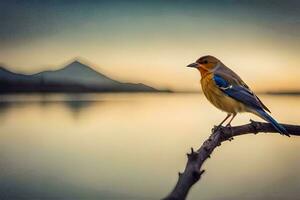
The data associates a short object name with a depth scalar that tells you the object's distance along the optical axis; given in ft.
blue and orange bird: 3.34
